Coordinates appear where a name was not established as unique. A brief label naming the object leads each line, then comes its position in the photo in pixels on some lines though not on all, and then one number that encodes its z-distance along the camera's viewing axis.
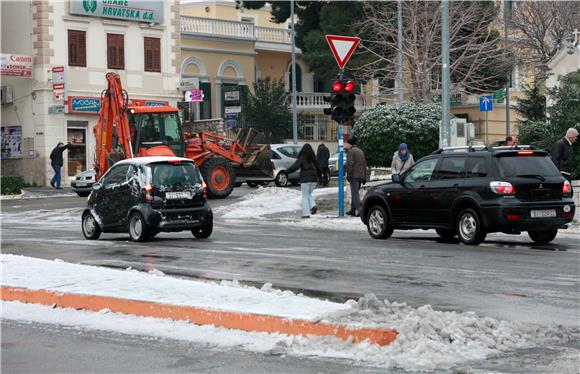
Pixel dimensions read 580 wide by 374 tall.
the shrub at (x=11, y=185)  40.81
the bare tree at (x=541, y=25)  56.56
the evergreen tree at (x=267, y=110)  58.25
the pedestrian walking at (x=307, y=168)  25.94
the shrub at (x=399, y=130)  32.16
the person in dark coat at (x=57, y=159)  43.75
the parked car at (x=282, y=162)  42.03
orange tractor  33.03
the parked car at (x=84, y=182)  38.81
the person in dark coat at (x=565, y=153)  21.88
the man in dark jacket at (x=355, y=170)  26.22
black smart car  19.73
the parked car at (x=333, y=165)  48.75
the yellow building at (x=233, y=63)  58.88
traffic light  25.28
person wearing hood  25.89
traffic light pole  25.97
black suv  18.00
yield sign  24.14
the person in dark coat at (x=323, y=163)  37.19
